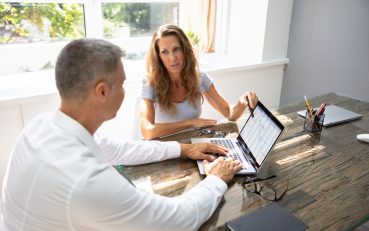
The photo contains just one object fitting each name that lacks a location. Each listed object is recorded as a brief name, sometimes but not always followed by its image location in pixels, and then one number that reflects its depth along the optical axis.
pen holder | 1.52
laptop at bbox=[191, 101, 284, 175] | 1.14
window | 2.23
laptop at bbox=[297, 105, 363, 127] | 1.65
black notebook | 0.85
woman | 1.75
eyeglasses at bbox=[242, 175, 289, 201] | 1.02
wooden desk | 0.93
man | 0.71
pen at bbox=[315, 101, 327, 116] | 1.51
